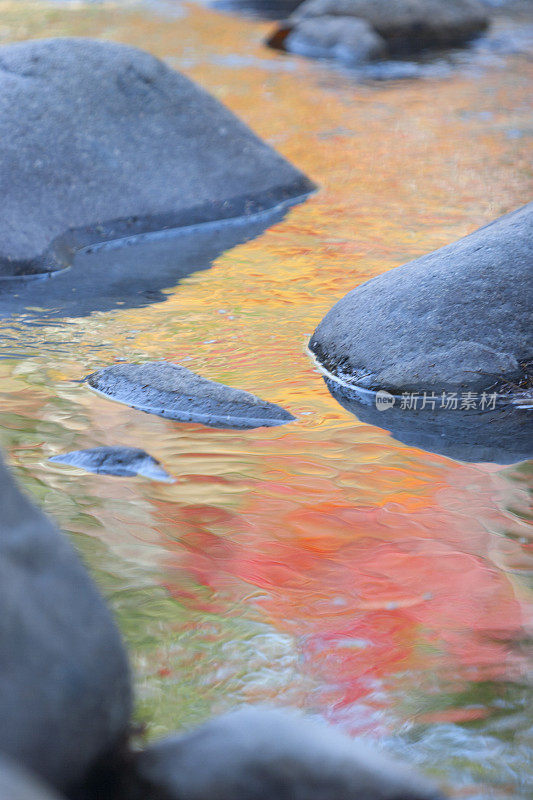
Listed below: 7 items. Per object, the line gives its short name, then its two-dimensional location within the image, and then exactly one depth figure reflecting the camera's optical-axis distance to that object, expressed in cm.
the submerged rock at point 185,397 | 584
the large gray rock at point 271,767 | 251
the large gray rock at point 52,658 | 245
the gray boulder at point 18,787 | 201
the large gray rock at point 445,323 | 619
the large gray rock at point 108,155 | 883
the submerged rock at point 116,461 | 527
